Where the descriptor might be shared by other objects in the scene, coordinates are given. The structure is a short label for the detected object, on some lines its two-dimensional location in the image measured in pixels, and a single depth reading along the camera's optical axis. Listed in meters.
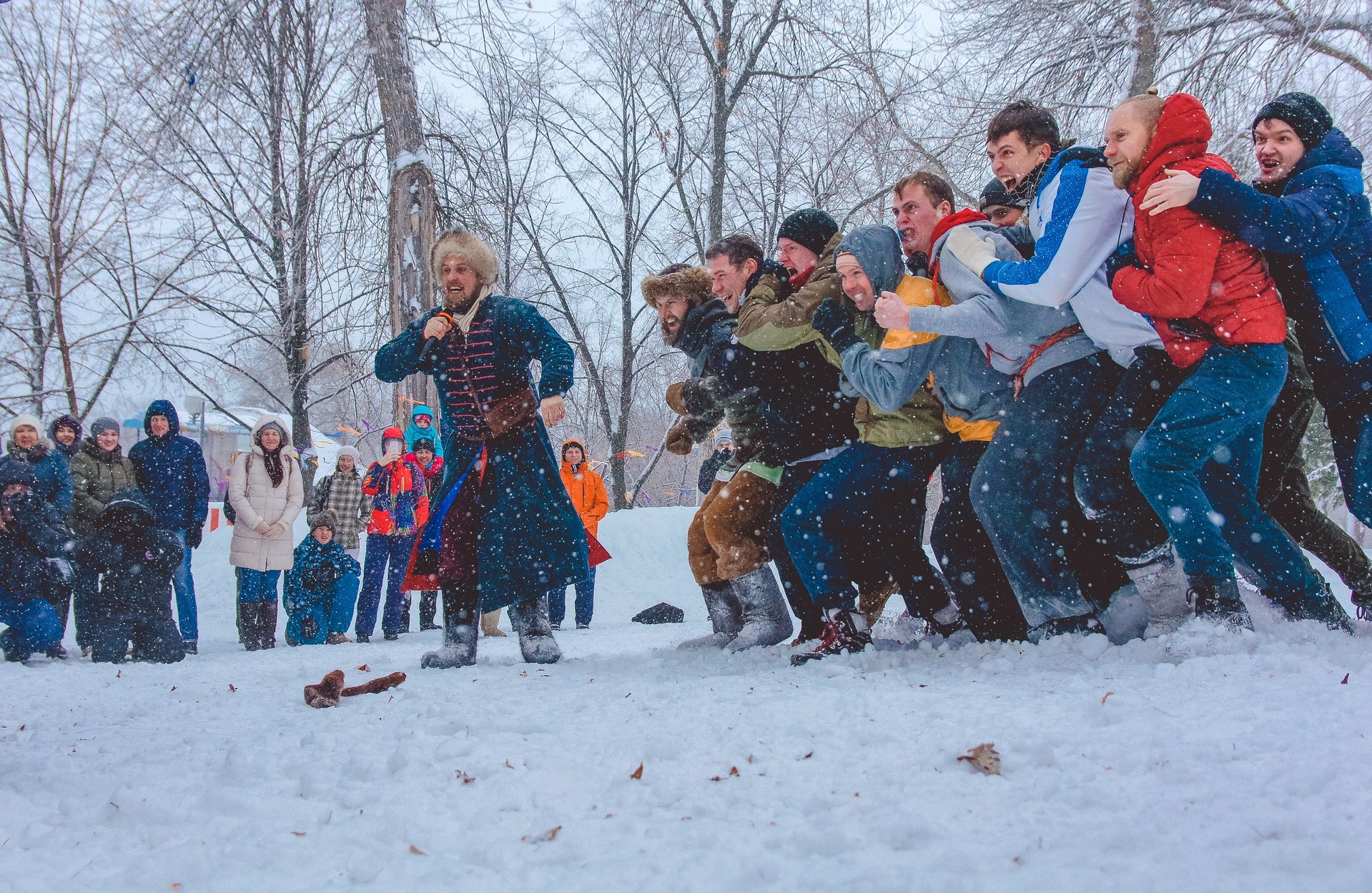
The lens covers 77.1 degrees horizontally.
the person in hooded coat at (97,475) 6.45
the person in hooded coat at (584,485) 8.88
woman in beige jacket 6.83
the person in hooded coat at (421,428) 8.31
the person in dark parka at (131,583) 5.49
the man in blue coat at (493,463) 3.82
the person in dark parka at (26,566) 5.50
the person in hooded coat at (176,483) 6.47
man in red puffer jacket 2.59
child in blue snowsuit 6.99
